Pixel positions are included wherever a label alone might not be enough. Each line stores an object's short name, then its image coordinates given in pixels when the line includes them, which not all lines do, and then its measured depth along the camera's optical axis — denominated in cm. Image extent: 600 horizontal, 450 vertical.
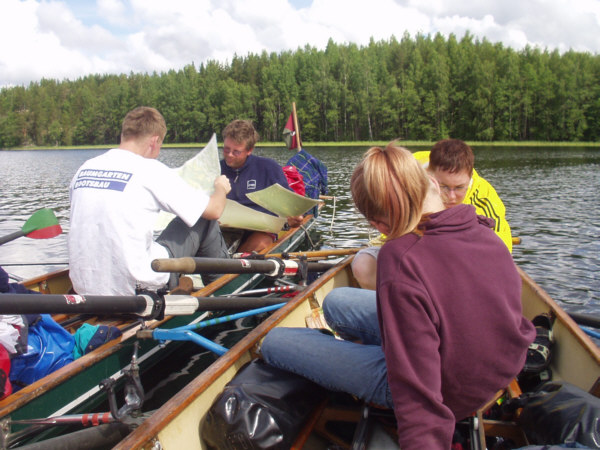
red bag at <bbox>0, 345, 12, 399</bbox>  279
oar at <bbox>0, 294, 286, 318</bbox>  244
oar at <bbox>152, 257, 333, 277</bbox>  305
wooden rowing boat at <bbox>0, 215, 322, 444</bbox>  292
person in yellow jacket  402
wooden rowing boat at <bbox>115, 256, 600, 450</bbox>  235
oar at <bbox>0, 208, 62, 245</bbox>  545
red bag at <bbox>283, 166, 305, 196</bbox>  909
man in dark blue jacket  723
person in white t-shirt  370
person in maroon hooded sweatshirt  171
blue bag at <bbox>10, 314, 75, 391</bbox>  320
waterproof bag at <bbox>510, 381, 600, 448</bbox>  209
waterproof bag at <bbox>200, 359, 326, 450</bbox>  235
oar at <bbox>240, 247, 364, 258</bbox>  581
